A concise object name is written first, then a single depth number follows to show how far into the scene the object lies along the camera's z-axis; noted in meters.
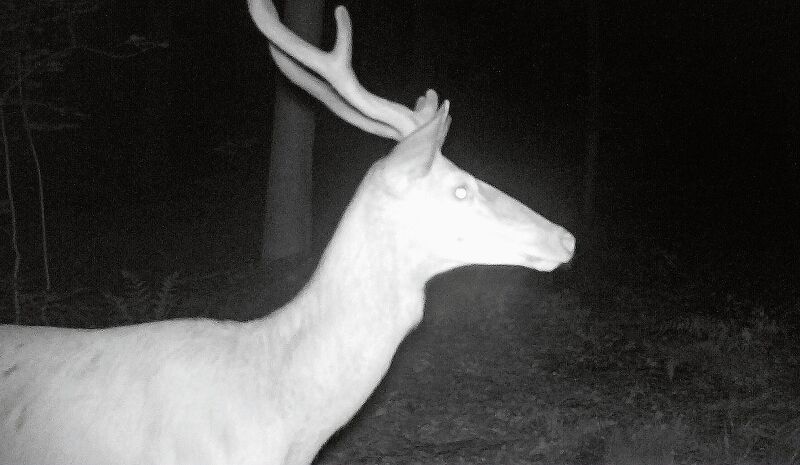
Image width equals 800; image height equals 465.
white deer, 2.61
